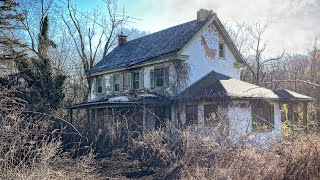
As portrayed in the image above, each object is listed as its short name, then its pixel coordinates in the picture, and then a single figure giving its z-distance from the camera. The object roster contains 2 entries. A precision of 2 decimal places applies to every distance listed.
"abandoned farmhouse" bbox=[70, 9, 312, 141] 17.02
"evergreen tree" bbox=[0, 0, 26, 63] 14.26
